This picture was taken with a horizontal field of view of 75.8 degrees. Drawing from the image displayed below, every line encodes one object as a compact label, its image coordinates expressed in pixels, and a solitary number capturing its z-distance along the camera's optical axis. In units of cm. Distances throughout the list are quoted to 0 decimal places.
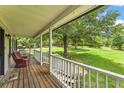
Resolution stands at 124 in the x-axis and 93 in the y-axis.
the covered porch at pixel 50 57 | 145
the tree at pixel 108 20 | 781
